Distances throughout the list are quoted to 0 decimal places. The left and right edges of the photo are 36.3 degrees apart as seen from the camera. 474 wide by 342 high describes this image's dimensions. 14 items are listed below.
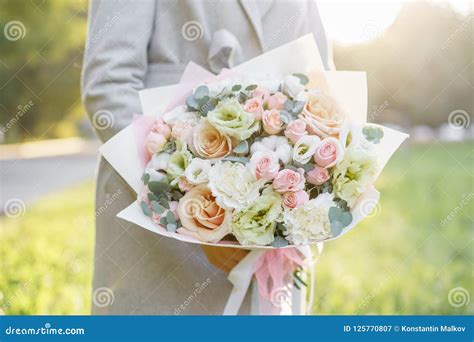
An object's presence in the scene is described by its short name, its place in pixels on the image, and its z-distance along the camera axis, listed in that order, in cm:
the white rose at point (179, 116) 205
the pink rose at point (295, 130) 196
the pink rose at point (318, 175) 195
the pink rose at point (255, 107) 198
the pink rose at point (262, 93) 203
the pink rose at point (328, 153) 193
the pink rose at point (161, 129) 205
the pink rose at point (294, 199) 192
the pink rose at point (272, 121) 197
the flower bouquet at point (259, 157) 192
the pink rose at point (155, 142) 203
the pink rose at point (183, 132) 202
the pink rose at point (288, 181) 191
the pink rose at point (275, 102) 202
